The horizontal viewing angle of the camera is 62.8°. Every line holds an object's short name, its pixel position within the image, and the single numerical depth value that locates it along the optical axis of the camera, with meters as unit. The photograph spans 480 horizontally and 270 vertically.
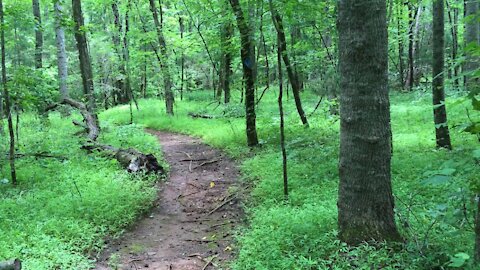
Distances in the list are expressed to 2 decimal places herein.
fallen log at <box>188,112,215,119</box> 15.63
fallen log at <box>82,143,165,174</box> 8.48
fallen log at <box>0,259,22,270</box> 3.87
